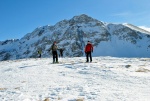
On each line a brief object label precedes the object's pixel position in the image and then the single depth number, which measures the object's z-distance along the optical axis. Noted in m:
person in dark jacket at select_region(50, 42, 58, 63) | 12.70
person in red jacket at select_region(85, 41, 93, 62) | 12.36
